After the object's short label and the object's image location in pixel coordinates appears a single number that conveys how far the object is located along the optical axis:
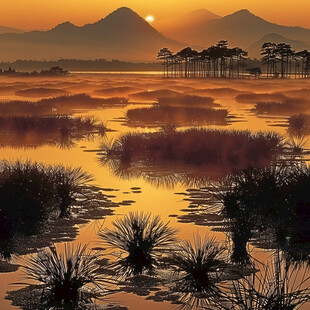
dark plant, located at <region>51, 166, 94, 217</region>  17.81
